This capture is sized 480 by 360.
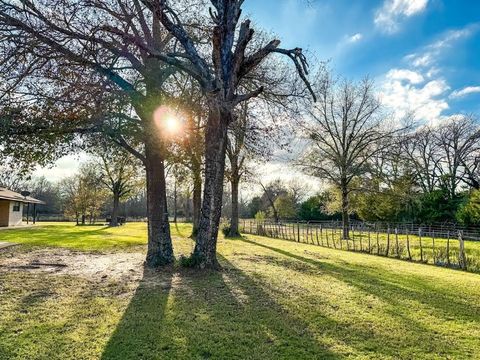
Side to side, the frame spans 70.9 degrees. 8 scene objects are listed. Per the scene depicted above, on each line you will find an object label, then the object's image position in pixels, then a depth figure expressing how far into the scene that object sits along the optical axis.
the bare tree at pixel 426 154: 35.79
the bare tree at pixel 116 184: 34.94
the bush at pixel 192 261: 8.13
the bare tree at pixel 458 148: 32.75
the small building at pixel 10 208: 27.80
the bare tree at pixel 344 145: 26.30
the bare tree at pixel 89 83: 7.83
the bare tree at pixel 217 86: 7.83
